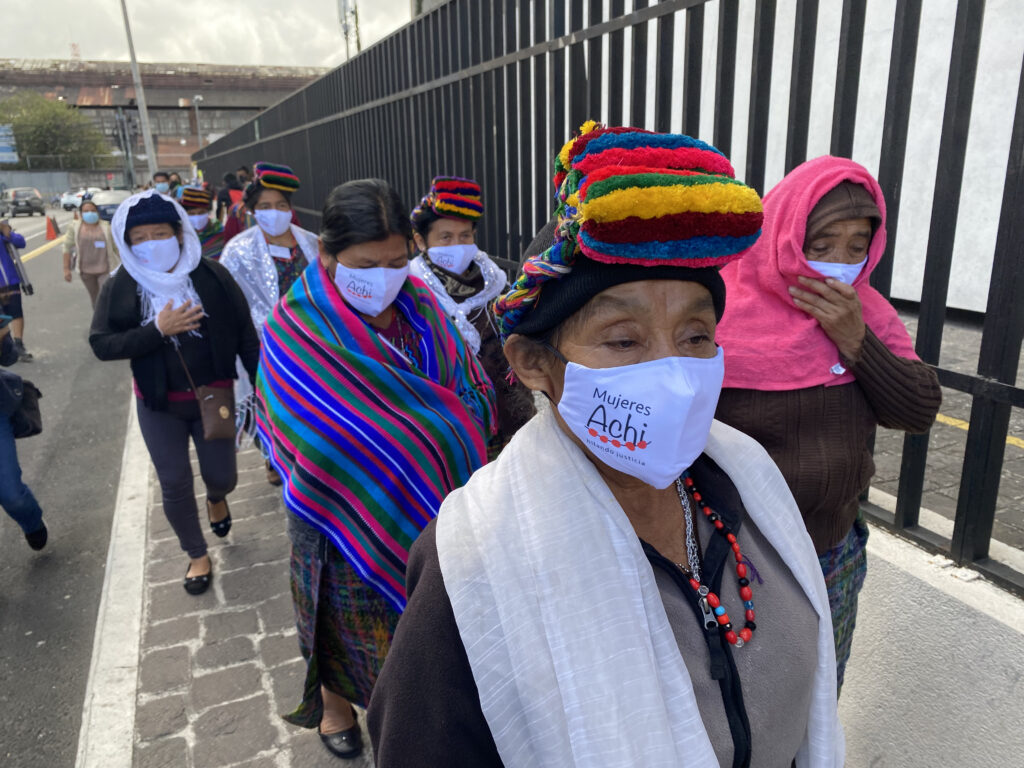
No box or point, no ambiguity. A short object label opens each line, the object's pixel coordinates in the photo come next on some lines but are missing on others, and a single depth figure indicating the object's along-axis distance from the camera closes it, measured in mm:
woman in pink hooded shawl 2068
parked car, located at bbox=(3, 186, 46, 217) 46500
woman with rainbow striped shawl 2516
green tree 68812
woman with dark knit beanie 3740
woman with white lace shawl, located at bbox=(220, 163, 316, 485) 5164
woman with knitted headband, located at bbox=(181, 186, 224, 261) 7703
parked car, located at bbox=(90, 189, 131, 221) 25158
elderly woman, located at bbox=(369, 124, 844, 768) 1101
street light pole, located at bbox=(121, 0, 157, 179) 28203
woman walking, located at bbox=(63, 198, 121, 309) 10680
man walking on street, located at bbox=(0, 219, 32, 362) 8828
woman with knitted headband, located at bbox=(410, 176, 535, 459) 3791
